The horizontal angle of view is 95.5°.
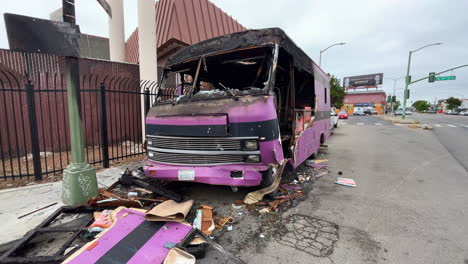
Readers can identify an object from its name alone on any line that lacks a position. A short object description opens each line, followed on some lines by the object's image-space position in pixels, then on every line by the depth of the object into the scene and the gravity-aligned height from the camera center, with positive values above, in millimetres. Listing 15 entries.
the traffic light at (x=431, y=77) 22228 +3488
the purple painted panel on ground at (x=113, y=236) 2086 -1438
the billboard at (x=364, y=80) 76500 +11098
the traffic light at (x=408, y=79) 22828 +3329
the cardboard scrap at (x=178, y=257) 2094 -1476
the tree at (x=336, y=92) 24500 +2161
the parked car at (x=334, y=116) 13562 -441
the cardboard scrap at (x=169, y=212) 2686 -1366
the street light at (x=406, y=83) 22828 +2908
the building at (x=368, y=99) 71000 +3798
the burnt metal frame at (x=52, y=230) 2145 -1509
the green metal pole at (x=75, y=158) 3287 -798
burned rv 3074 -130
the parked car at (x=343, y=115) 29647 -716
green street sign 22275 +3403
